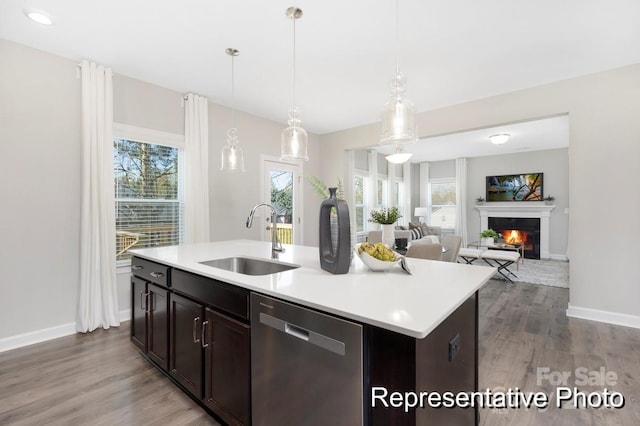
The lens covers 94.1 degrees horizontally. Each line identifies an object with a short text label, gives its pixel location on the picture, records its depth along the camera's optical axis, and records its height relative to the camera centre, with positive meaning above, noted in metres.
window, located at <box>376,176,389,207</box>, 8.05 +0.53
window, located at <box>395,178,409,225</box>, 9.05 +0.37
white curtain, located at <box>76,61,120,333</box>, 3.06 +0.03
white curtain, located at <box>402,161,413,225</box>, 9.17 +0.69
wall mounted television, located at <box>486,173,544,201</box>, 7.73 +0.63
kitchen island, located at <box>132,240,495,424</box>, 1.04 -0.52
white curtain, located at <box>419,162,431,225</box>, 9.51 +0.70
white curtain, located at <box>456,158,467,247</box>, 8.67 +0.42
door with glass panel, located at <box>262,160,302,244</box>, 5.04 +0.28
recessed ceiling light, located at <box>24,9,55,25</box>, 2.30 +1.55
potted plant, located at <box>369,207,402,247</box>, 3.26 -0.14
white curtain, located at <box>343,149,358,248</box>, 5.80 +0.69
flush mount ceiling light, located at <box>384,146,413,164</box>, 4.34 +0.79
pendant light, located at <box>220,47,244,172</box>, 3.10 +0.57
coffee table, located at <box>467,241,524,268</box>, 5.89 -0.72
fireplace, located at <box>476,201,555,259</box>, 7.62 -0.06
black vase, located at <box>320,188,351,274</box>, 1.55 -0.14
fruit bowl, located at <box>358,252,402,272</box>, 1.66 -0.29
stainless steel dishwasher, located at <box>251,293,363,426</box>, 1.07 -0.63
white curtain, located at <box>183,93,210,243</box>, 3.91 +0.53
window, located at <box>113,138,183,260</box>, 3.46 +0.20
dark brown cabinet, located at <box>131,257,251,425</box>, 1.53 -0.75
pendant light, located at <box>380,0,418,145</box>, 1.96 +0.64
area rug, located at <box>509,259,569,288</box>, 5.13 -1.21
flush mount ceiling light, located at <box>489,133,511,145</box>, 5.72 +1.42
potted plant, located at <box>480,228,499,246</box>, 6.13 -0.57
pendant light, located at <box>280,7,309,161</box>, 2.48 +0.60
